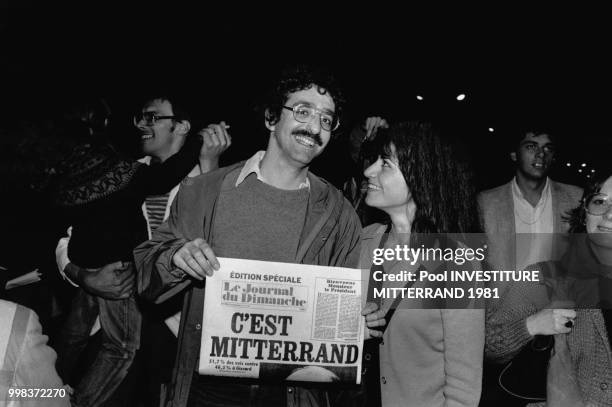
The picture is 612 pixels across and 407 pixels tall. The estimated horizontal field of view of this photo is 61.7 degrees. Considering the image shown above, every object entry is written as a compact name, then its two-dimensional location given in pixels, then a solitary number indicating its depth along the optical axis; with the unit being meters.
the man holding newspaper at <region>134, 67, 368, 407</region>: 2.21
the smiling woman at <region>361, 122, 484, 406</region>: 2.09
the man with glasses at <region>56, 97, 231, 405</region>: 3.06
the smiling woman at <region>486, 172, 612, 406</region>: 2.31
